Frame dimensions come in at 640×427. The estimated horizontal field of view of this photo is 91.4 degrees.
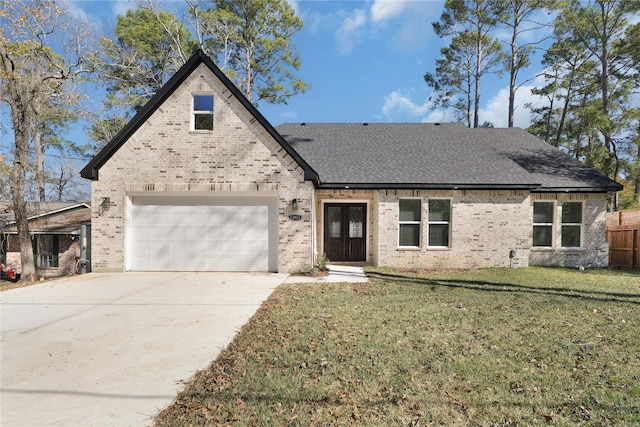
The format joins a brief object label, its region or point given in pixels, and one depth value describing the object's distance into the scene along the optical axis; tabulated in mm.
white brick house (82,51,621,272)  9734
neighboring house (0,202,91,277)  16422
